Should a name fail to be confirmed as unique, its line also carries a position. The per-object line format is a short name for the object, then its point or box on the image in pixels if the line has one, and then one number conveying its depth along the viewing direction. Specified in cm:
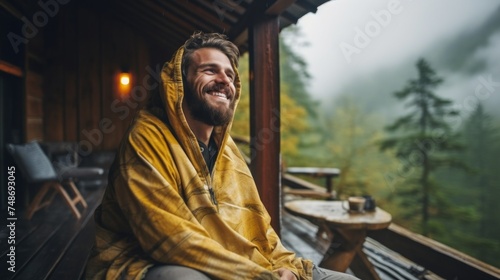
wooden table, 289
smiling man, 132
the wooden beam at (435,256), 273
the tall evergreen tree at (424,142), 1116
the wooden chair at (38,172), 429
